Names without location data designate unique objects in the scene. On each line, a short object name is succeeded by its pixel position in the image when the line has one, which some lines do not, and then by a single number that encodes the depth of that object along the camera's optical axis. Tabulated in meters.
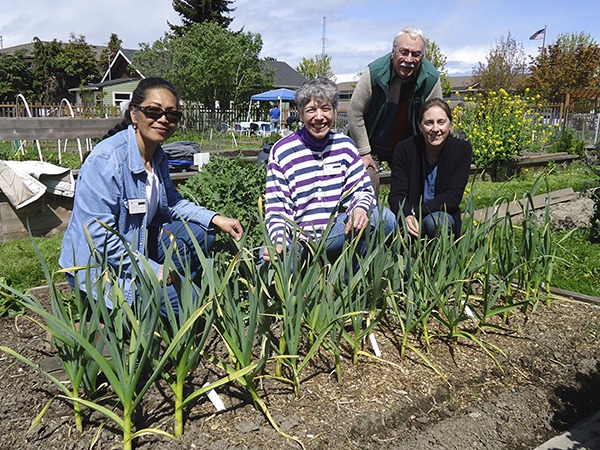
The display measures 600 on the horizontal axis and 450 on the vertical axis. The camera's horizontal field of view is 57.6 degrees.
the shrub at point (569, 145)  11.02
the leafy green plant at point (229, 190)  3.24
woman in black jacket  3.26
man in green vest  3.38
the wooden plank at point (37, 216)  4.63
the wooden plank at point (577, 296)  3.30
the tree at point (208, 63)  23.23
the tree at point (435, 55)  29.07
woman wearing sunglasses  2.22
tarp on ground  4.42
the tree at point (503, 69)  26.62
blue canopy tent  24.56
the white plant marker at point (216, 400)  1.97
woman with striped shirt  2.93
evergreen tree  36.84
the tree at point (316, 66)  43.56
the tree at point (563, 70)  29.28
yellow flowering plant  8.08
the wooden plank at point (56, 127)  5.62
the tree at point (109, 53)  46.84
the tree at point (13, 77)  38.88
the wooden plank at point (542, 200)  5.14
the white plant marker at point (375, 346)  2.40
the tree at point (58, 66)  41.59
